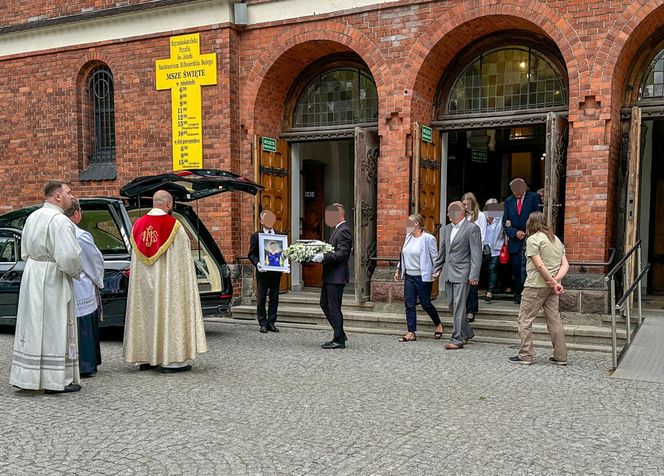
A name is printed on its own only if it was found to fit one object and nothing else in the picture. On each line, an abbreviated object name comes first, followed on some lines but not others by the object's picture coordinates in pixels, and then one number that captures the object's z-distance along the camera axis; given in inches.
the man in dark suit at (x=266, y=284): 378.9
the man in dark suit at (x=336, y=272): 324.2
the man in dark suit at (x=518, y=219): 386.0
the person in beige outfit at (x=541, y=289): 290.2
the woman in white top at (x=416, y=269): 341.4
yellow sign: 463.2
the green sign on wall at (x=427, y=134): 415.4
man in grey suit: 330.5
